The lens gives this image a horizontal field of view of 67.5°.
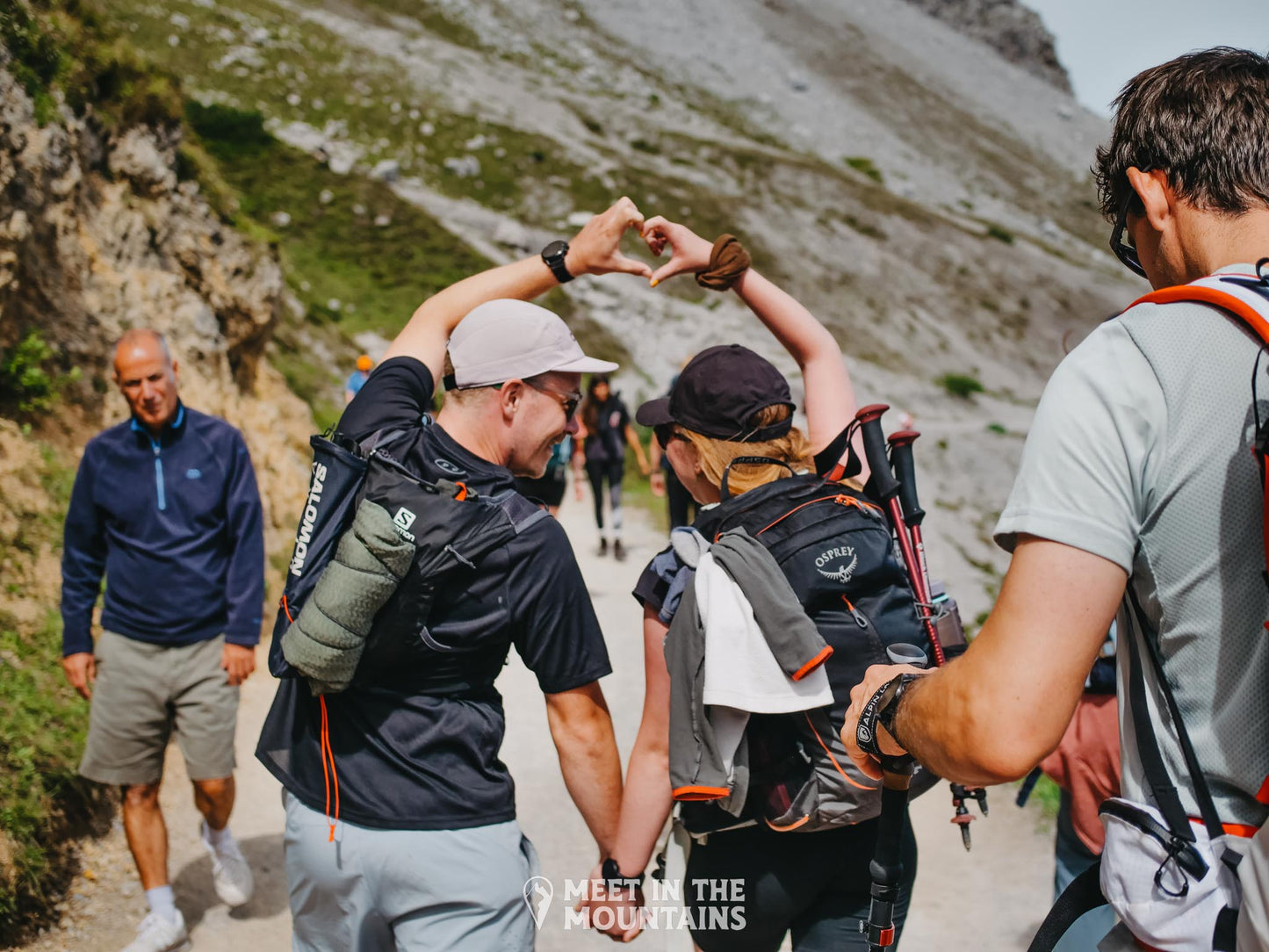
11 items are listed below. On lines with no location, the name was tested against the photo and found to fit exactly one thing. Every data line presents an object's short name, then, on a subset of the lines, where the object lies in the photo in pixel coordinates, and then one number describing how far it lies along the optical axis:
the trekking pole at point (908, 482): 2.52
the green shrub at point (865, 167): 61.22
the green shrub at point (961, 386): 36.50
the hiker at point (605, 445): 11.28
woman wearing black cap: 2.53
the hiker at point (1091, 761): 3.19
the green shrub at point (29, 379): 6.70
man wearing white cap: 2.35
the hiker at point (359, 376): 10.87
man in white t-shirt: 1.35
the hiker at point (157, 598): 4.20
